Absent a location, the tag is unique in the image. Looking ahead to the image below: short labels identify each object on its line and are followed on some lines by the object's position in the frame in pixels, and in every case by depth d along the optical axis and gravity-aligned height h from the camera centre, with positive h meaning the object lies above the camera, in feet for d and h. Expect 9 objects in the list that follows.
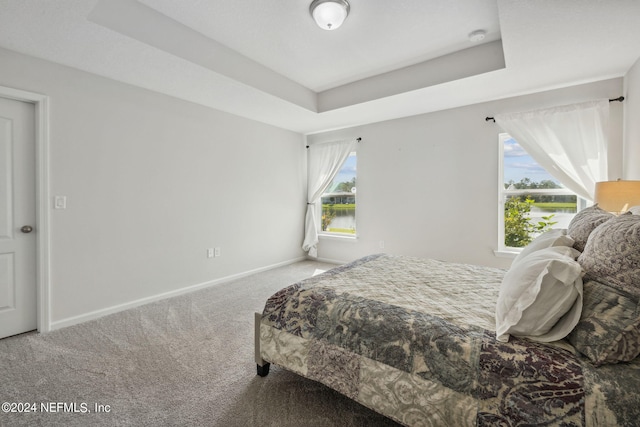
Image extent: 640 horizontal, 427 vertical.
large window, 10.93 +0.42
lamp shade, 7.06 +0.40
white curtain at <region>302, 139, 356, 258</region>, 16.45 +2.18
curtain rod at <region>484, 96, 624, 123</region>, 9.45 +3.75
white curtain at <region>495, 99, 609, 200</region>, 9.77 +2.57
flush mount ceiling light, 7.16 +5.09
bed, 3.31 -1.93
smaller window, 16.60 +0.38
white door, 7.94 -0.34
